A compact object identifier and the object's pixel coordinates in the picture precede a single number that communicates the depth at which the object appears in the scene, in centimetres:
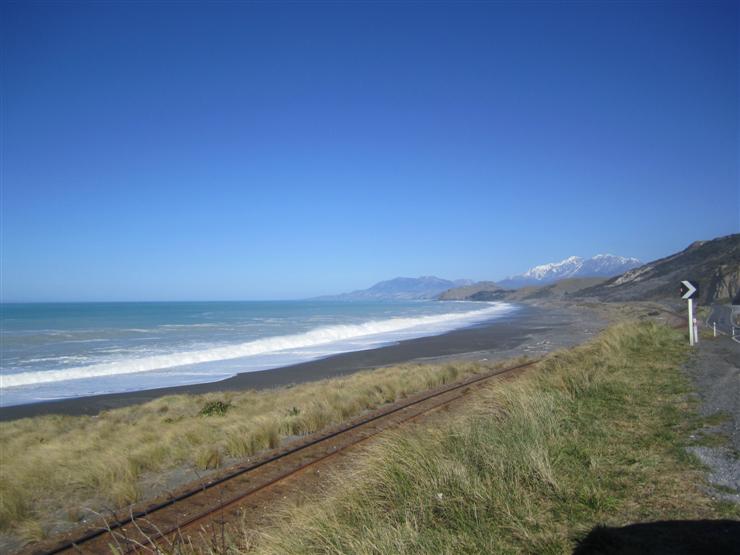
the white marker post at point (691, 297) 1703
